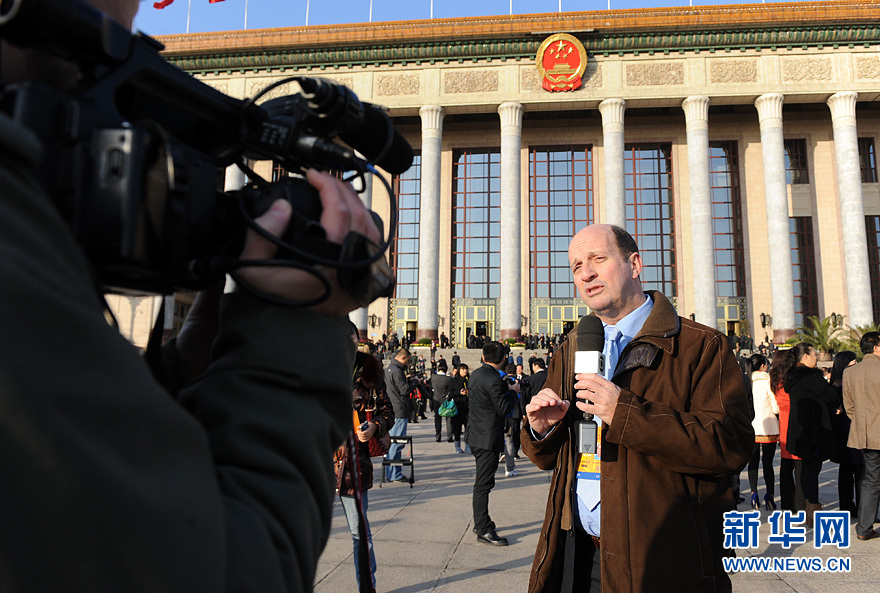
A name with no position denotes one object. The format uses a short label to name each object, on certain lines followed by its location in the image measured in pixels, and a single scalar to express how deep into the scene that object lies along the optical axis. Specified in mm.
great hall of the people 27656
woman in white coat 7612
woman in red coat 6857
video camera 616
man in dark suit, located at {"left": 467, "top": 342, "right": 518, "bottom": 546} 5699
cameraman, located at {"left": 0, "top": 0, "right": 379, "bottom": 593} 432
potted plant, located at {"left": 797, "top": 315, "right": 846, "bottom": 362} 22703
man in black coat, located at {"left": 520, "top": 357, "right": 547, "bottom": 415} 8934
